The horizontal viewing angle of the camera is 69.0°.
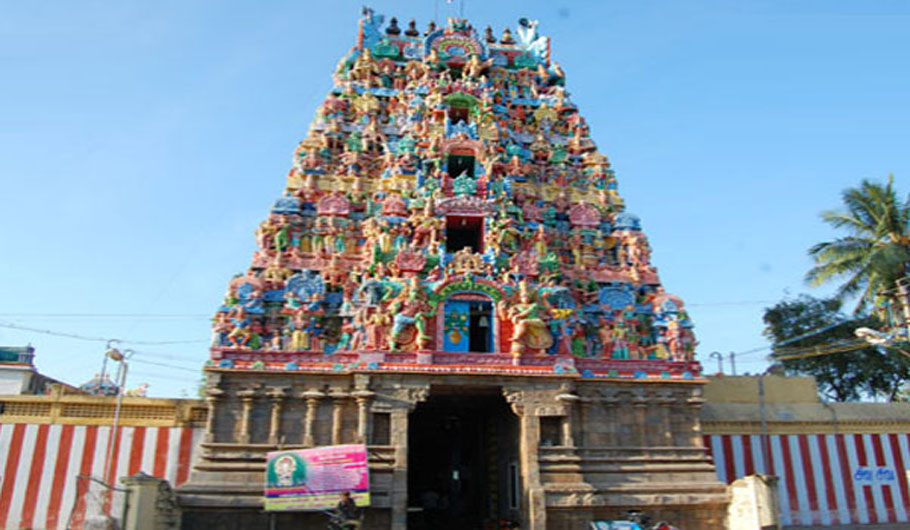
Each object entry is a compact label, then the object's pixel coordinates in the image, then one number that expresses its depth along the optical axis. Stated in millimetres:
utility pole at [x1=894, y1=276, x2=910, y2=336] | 16914
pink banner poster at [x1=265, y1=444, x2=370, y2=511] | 15172
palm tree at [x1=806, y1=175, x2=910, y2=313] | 24109
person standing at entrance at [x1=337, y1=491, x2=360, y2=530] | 14336
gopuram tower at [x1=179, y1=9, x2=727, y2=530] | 16734
